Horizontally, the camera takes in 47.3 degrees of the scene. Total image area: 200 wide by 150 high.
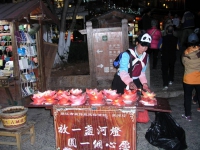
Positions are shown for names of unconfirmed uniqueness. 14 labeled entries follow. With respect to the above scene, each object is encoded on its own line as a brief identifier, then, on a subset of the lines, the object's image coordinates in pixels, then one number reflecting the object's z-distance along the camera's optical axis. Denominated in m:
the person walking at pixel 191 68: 5.32
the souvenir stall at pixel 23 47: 6.53
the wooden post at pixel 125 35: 8.16
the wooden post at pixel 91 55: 8.31
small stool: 4.28
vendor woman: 4.12
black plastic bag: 4.25
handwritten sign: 3.66
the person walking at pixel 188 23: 14.13
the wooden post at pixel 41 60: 7.59
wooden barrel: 4.26
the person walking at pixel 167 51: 7.71
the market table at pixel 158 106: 3.49
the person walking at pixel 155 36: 9.43
